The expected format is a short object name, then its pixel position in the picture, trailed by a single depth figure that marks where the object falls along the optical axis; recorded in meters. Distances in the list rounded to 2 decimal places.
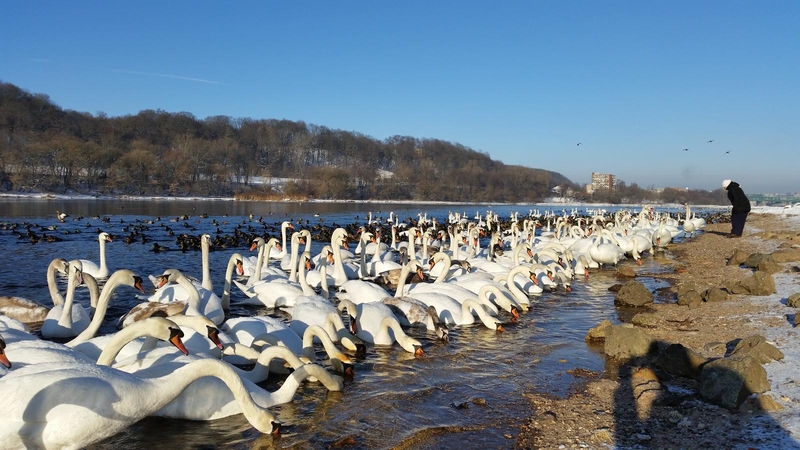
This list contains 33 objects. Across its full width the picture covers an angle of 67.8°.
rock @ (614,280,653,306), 13.03
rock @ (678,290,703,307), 12.02
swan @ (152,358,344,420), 6.18
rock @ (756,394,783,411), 5.94
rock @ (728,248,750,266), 18.03
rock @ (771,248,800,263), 16.77
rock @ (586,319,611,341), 9.88
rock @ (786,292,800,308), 10.41
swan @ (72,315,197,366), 5.76
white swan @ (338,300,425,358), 9.27
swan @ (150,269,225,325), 9.30
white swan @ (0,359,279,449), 4.73
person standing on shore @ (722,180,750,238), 24.00
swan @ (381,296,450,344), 10.58
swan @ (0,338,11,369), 5.22
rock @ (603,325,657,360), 8.59
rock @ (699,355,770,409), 6.17
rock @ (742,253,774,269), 16.48
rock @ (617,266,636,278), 17.84
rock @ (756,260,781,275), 14.89
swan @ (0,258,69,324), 10.12
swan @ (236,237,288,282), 13.85
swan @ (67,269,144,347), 7.67
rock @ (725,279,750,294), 12.42
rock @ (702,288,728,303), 11.99
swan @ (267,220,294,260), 20.11
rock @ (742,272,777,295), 12.17
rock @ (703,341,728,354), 8.52
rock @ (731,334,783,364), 7.36
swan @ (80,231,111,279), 15.46
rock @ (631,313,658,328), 10.70
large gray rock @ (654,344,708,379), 7.42
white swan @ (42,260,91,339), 9.20
